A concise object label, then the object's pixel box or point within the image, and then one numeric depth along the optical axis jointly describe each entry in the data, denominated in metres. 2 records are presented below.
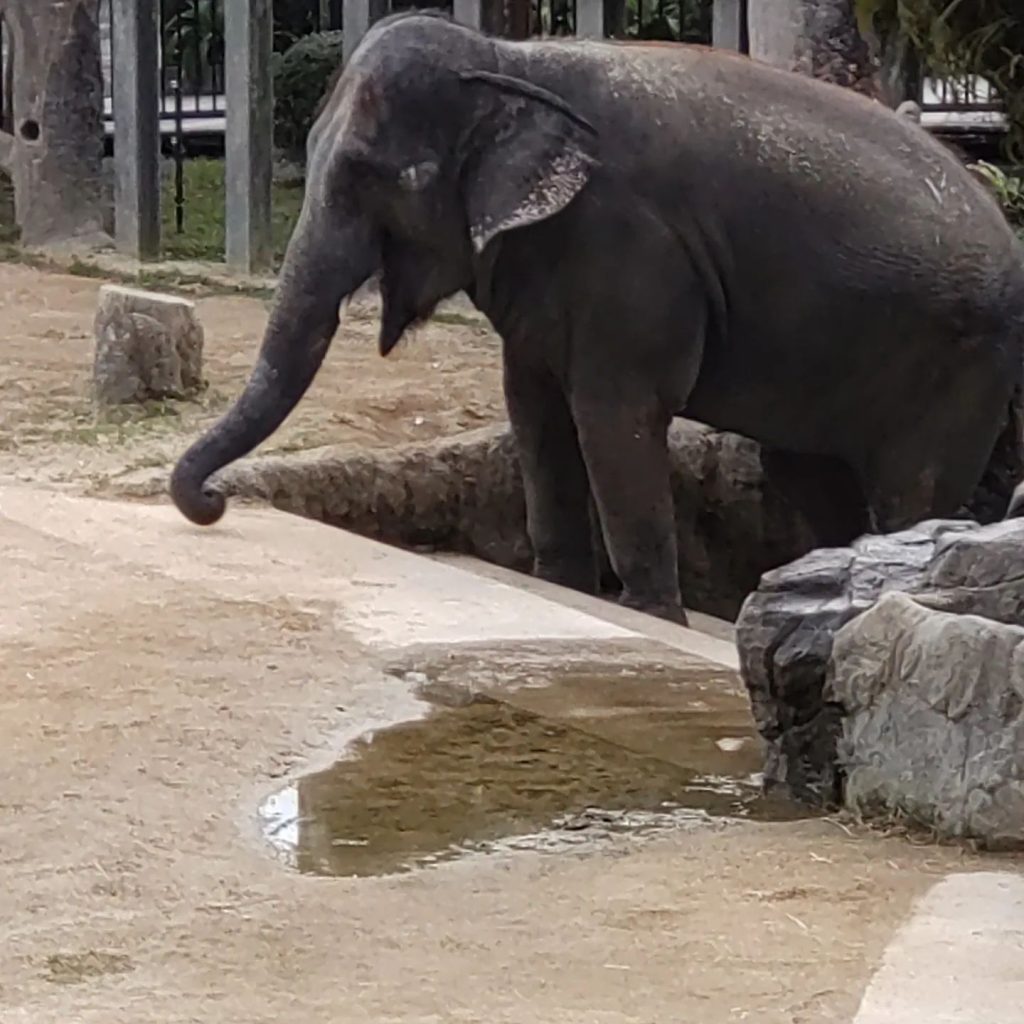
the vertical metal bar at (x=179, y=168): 15.33
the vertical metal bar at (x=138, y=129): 13.84
